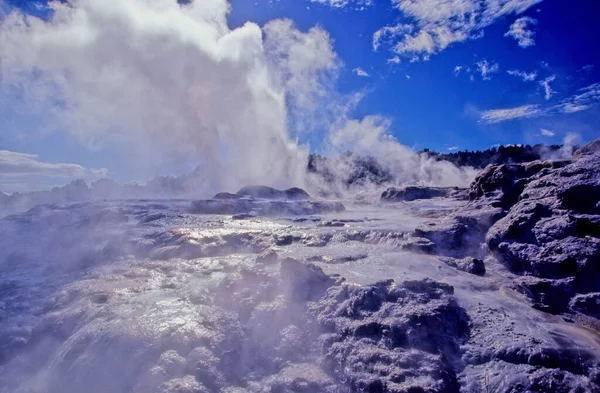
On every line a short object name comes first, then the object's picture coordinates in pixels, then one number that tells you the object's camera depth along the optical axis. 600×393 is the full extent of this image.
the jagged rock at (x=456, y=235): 7.76
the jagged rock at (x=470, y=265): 6.66
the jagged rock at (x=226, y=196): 18.52
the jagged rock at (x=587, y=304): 5.16
